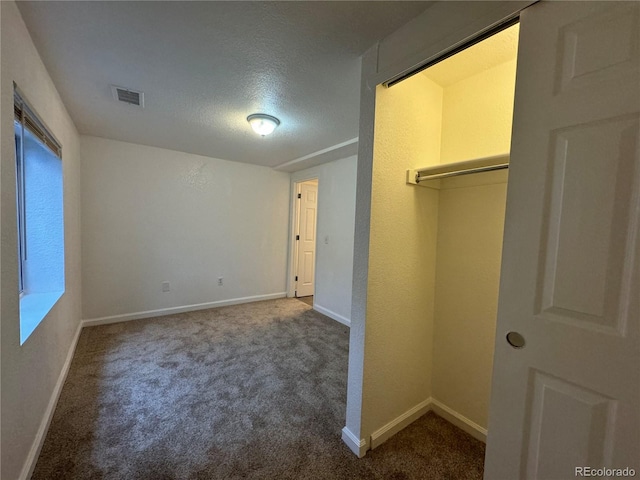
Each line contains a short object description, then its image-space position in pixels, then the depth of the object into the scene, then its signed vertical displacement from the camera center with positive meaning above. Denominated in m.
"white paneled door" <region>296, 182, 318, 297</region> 4.89 -0.21
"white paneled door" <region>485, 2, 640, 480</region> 0.77 -0.05
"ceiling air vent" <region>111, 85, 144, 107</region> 2.04 +0.97
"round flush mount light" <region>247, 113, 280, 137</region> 2.40 +0.93
